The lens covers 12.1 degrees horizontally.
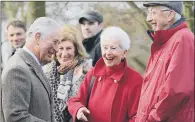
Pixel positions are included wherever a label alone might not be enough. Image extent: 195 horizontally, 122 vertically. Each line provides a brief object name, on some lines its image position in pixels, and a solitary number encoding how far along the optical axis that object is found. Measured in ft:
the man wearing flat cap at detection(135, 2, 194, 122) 21.84
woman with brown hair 28.90
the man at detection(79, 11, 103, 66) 32.03
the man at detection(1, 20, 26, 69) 34.59
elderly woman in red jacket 25.79
